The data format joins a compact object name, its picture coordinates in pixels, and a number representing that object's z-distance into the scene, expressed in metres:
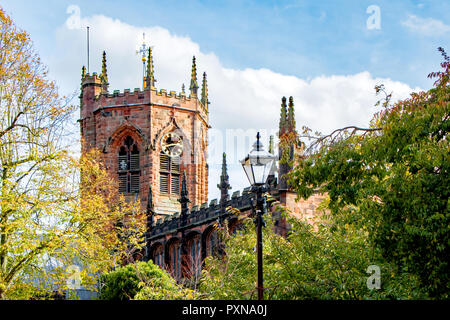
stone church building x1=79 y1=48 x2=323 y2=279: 57.50
